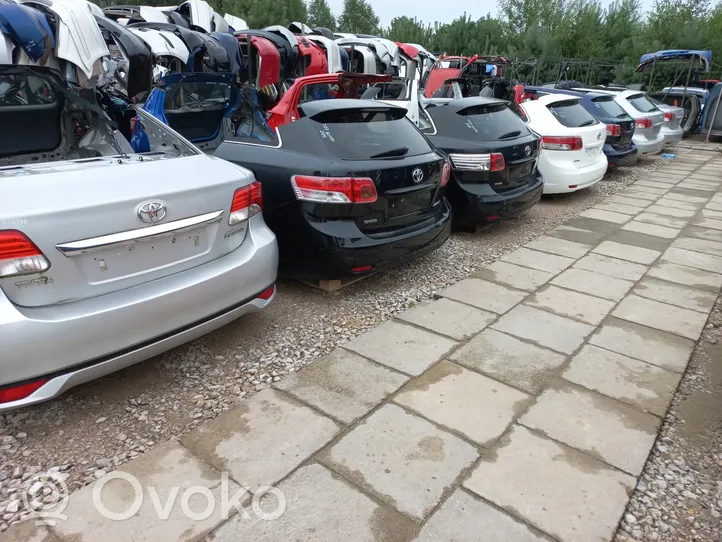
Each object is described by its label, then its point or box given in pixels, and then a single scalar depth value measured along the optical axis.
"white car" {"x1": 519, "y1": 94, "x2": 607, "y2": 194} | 6.99
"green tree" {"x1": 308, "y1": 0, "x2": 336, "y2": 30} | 37.75
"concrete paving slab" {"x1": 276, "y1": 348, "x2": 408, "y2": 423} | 2.81
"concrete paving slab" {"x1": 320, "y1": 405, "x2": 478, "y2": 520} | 2.22
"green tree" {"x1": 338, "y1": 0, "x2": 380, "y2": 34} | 40.94
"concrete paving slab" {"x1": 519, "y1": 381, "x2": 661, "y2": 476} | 2.51
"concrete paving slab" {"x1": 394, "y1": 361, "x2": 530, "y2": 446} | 2.68
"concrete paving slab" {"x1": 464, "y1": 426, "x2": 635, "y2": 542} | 2.10
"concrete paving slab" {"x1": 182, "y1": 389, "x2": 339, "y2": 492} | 2.35
